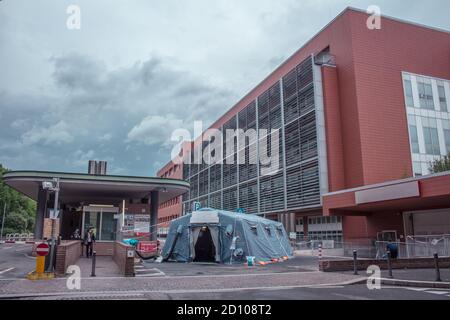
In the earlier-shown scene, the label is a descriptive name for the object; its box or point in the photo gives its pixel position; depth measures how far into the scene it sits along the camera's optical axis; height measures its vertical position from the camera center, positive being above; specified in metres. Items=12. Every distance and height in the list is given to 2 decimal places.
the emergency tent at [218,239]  21.69 +0.22
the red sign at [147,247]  25.77 -0.23
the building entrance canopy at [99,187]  25.16 +3.81
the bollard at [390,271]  14.62 -1.08
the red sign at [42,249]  12.84 -0.16
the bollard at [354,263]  15.71 -0.86
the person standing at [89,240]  22.50 +0.21
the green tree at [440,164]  37.97 +7.02
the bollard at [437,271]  13.50 -1.01
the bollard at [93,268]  13.98 -0.82
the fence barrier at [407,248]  21.91 -0.41
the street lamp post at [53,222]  13.89 +0.75
